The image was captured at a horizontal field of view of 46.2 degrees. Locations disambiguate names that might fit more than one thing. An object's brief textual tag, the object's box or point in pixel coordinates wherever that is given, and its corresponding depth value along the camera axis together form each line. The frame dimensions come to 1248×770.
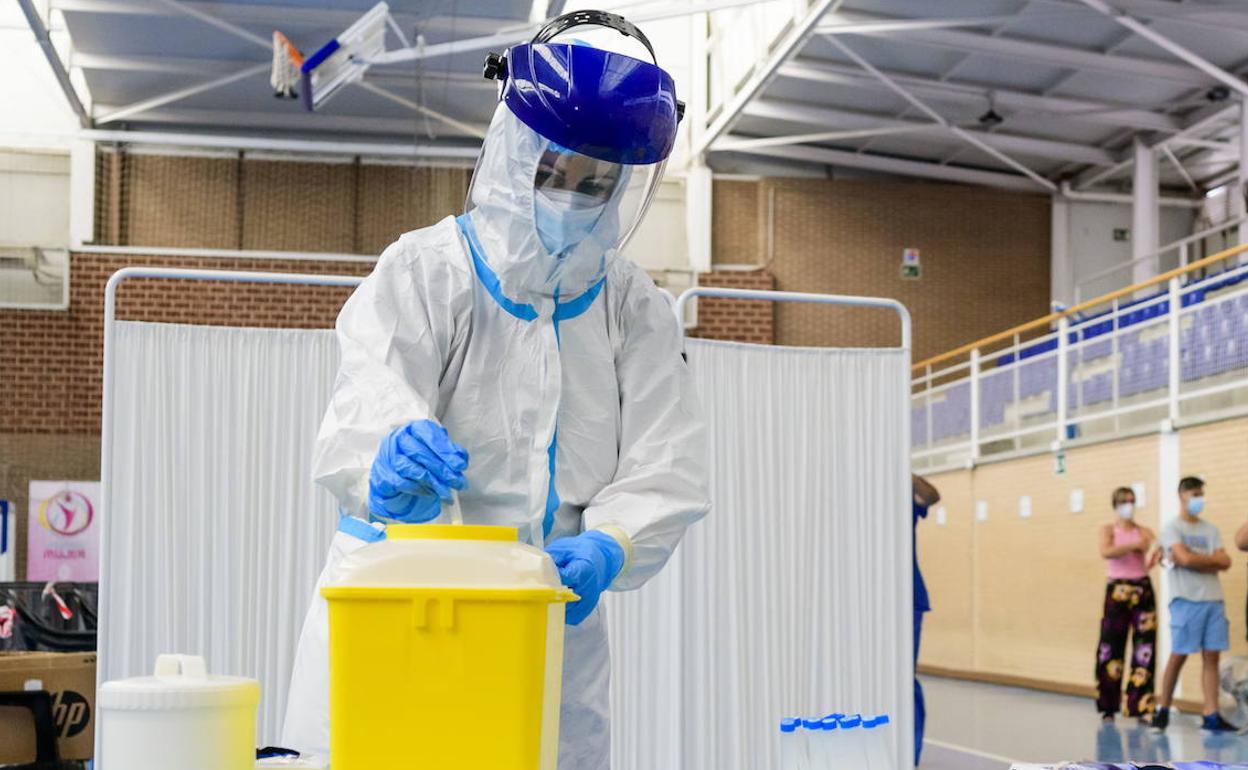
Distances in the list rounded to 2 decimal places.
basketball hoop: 10.45
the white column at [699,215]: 14.54
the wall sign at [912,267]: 15.39
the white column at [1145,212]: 13.65
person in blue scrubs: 6.15
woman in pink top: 8.42
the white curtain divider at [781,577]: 4.17
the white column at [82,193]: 13.27
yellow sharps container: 1.57
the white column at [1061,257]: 15.56
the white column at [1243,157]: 11.79
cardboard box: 5.12
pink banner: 11.96
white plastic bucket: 1.54
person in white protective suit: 2.02
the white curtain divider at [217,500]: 3.79
